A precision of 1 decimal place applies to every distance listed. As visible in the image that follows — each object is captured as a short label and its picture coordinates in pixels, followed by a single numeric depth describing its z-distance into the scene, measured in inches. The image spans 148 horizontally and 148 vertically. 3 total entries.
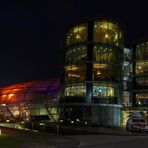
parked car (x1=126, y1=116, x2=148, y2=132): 873.7
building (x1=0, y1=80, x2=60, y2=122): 1482.9
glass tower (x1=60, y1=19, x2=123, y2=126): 1296.6
